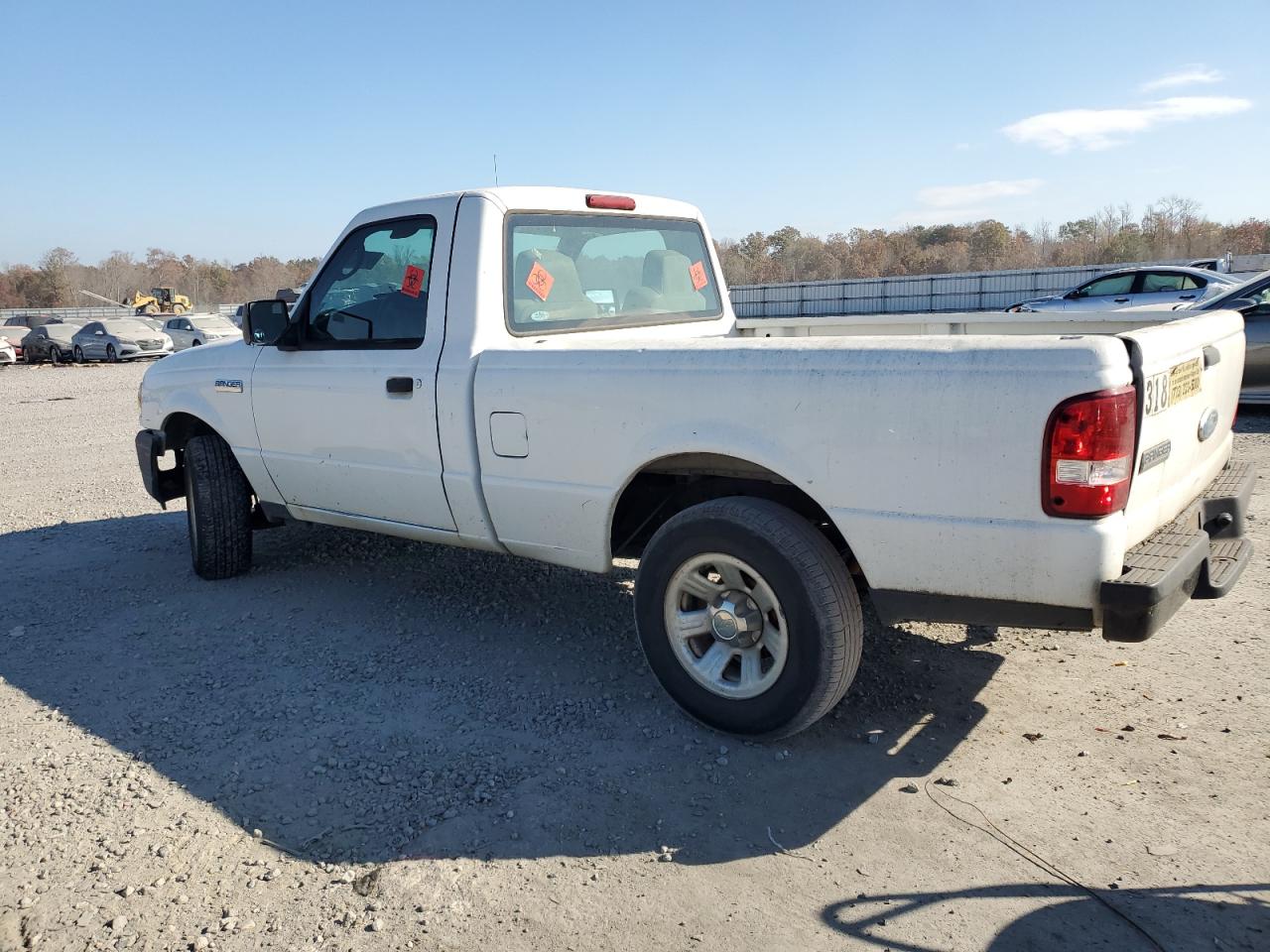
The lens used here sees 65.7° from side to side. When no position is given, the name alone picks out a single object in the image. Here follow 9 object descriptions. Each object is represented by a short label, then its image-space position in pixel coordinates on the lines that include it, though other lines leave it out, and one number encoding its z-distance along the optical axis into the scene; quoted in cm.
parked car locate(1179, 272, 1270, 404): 956
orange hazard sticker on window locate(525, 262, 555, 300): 452
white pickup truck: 290
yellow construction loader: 4916
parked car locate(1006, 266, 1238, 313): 1492
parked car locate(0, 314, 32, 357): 3250
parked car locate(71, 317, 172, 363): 2975
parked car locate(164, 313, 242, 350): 3080
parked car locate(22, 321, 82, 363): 3081
